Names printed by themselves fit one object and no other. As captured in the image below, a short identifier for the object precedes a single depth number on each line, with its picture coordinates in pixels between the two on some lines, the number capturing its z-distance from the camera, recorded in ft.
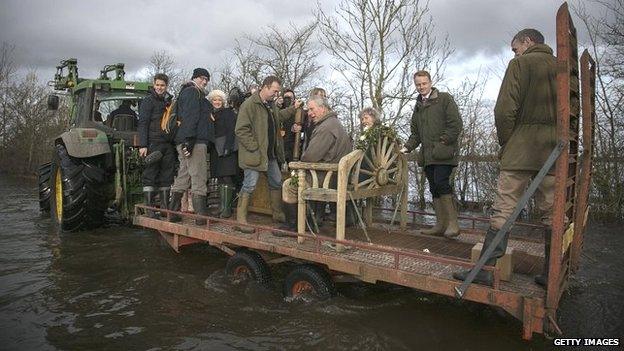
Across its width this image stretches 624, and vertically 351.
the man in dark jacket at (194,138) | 17.65
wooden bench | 14.08
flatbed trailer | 9.93
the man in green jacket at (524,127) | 10.65
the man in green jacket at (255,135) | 16.67
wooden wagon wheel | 16.15
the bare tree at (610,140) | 30.37
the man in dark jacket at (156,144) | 19.38
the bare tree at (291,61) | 53.83
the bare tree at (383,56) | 33.42
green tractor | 22.50
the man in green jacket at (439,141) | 15.92
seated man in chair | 15.66
